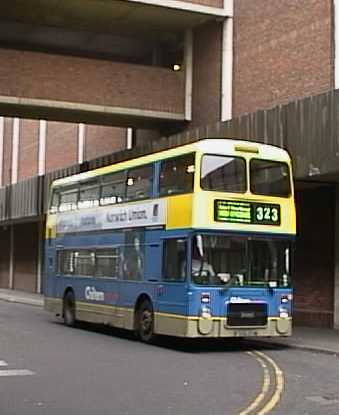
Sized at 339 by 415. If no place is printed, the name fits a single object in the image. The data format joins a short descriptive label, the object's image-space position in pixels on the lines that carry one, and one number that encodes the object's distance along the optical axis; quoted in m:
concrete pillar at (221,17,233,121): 26.25
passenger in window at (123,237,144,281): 18.03
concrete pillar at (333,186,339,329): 20.62
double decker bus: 15.96
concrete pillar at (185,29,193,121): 29.02
